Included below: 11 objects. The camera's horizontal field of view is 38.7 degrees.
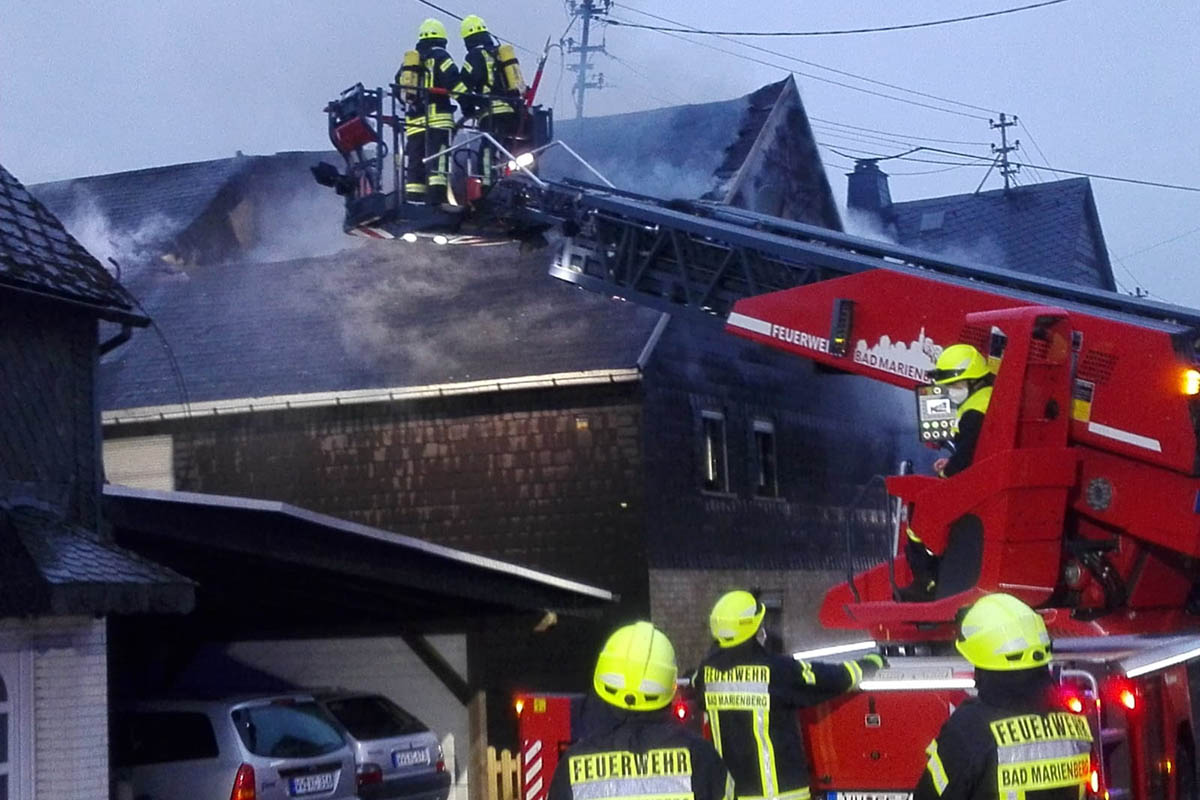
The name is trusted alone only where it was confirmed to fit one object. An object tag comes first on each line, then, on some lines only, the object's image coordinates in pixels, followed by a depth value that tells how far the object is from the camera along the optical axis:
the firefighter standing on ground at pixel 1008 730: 5.14
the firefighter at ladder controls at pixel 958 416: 7.86
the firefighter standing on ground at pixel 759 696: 7.07
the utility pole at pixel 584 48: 35.73
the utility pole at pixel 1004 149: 48.41
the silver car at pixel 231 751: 11.94
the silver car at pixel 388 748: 13.13
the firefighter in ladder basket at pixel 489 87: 14.13
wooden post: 16.00
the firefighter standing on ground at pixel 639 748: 4.97
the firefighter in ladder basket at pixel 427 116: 13.92
